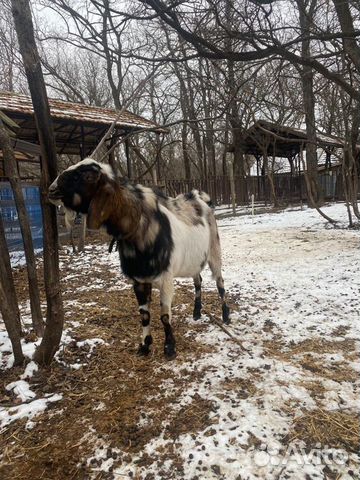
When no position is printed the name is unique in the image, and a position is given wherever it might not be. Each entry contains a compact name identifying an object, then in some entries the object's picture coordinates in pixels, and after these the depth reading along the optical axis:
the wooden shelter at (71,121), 8.80
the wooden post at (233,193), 15.14
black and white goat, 2.39
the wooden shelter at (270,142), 17.66
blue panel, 7.69
